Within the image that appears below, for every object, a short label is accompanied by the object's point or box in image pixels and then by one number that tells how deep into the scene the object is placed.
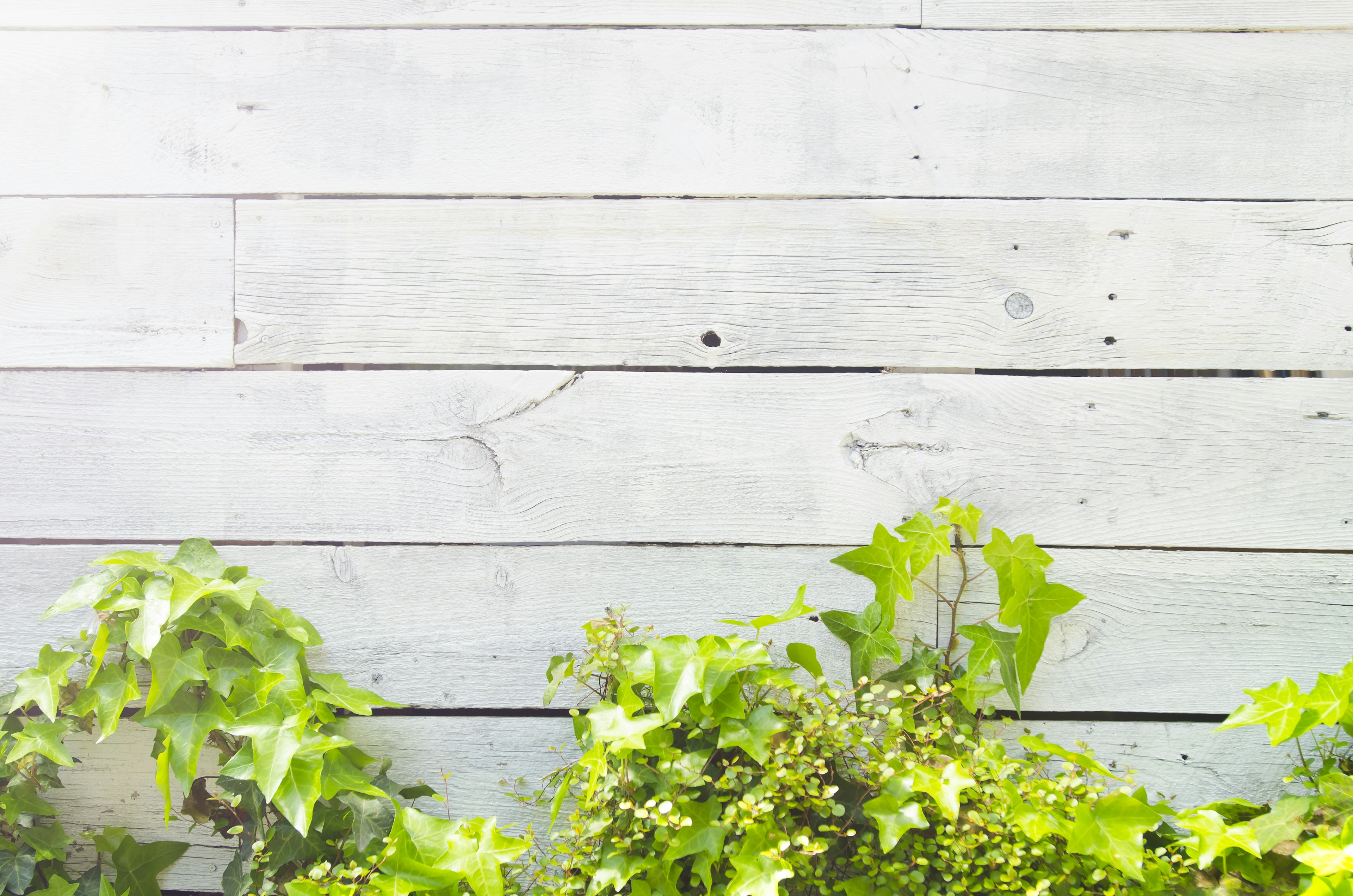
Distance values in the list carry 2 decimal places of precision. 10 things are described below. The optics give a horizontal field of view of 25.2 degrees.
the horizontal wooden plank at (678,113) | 2.62
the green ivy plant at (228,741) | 2.50
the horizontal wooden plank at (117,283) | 2.63
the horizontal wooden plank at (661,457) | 2.62
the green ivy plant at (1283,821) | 2.51
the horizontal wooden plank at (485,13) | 2.62
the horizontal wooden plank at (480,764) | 2.62
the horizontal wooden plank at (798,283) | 2.62
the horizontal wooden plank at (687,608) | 2.62
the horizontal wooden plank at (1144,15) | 2.62
